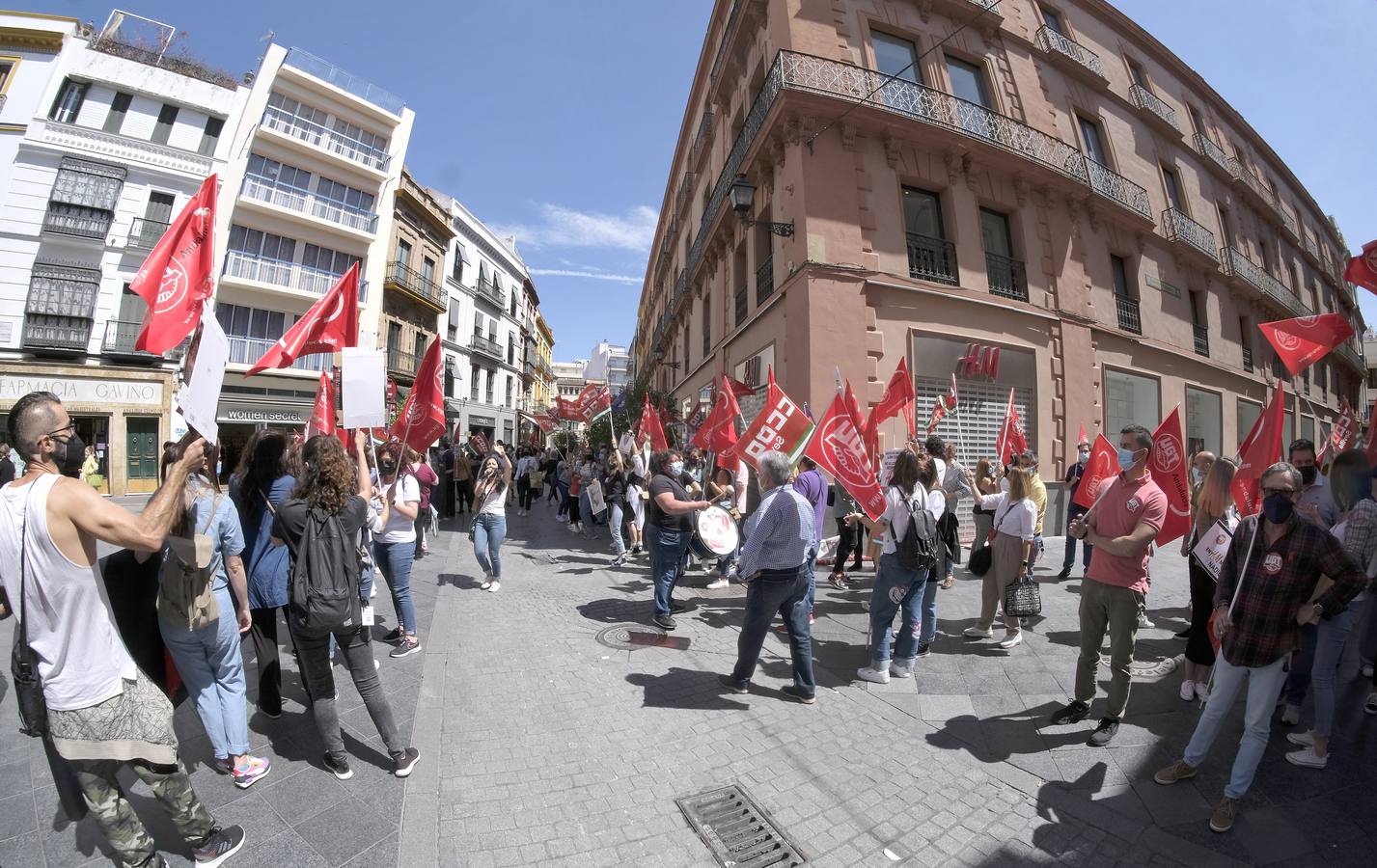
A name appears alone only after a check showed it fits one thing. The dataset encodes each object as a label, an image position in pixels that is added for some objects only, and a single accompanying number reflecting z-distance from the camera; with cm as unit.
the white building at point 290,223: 2031
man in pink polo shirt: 342
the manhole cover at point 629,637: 514
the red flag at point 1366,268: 447
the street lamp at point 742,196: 988
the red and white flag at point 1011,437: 792
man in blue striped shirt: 394
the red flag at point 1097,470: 654
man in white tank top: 196
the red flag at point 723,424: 808
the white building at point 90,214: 1741
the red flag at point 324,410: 539
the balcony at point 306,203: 2062
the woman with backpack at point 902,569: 422
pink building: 1046
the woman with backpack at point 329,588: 286
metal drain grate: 251
